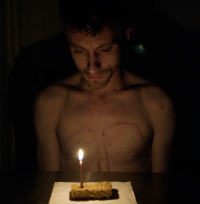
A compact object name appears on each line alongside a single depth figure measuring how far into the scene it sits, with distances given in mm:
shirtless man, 1753
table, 1339
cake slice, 1292
